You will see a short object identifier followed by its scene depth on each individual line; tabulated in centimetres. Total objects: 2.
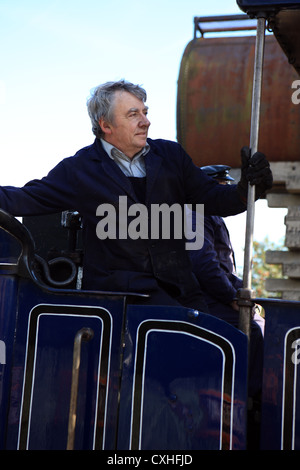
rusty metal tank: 646
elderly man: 279
